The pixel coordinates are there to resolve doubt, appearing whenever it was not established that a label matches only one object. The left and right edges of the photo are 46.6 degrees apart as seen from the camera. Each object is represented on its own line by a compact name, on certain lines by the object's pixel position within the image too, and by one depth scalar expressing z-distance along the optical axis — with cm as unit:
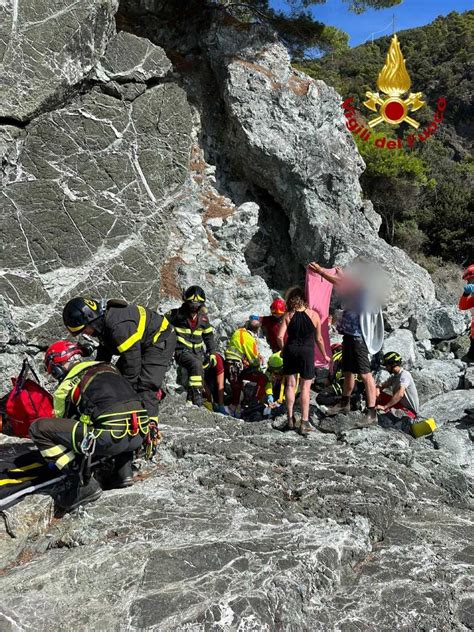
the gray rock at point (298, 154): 1088
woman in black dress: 536
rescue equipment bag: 466
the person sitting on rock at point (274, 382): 680
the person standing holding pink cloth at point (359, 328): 560
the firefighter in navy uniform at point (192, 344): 640
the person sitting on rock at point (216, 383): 694
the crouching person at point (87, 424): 354
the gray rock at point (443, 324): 1038
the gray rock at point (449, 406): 677
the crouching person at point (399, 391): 643
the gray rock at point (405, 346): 926
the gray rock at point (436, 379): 806
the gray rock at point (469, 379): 799
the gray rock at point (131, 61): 808
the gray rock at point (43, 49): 707
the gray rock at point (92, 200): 744
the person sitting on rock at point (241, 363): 715
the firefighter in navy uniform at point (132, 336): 404
